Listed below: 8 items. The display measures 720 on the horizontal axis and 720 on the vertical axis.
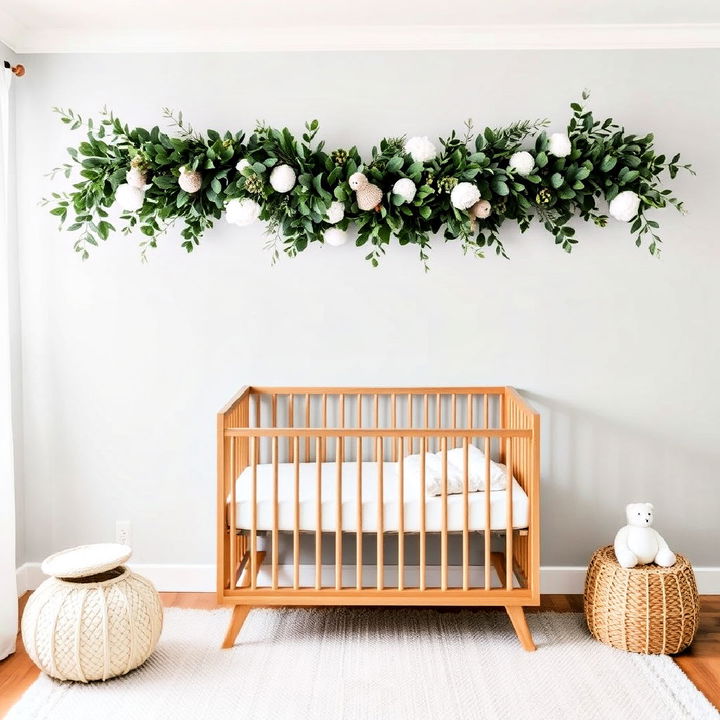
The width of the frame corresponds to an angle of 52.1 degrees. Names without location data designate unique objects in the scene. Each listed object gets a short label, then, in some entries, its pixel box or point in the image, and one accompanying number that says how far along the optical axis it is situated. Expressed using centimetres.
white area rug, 214
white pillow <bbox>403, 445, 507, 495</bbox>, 253
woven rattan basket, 245
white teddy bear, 251
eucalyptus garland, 271
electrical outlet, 304
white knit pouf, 221
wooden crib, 241
